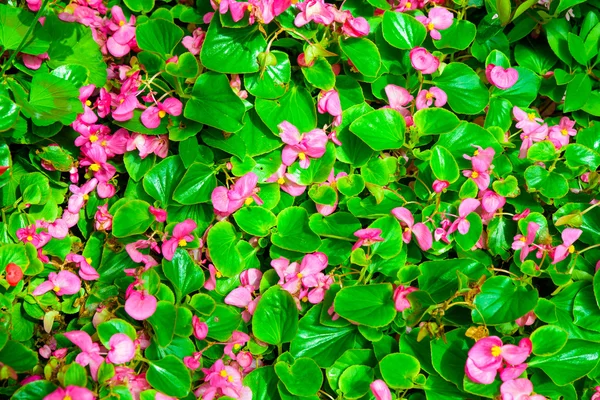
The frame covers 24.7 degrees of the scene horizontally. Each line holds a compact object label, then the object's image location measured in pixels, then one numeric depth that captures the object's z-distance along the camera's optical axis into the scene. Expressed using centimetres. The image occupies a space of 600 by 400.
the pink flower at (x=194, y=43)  108
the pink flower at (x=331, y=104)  106
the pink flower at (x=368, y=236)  102
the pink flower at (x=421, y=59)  106
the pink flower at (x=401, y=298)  101
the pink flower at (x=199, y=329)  102
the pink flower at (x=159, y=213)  104
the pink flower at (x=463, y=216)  104
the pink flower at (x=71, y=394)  95
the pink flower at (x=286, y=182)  106
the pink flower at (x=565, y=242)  102
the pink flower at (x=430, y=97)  107
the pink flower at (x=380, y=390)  99
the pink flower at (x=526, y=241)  103
